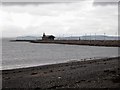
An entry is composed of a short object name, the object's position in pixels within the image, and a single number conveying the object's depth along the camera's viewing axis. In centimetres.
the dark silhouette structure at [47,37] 18855
